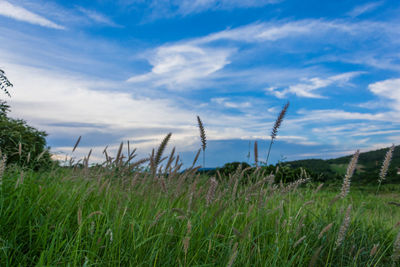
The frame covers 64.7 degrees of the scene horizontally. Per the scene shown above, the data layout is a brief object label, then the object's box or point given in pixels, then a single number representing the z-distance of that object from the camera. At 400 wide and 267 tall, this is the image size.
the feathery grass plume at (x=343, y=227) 2.22
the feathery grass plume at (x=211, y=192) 2.66
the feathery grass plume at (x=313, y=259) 1.91
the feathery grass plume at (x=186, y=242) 1.60
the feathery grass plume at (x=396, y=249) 2.37
